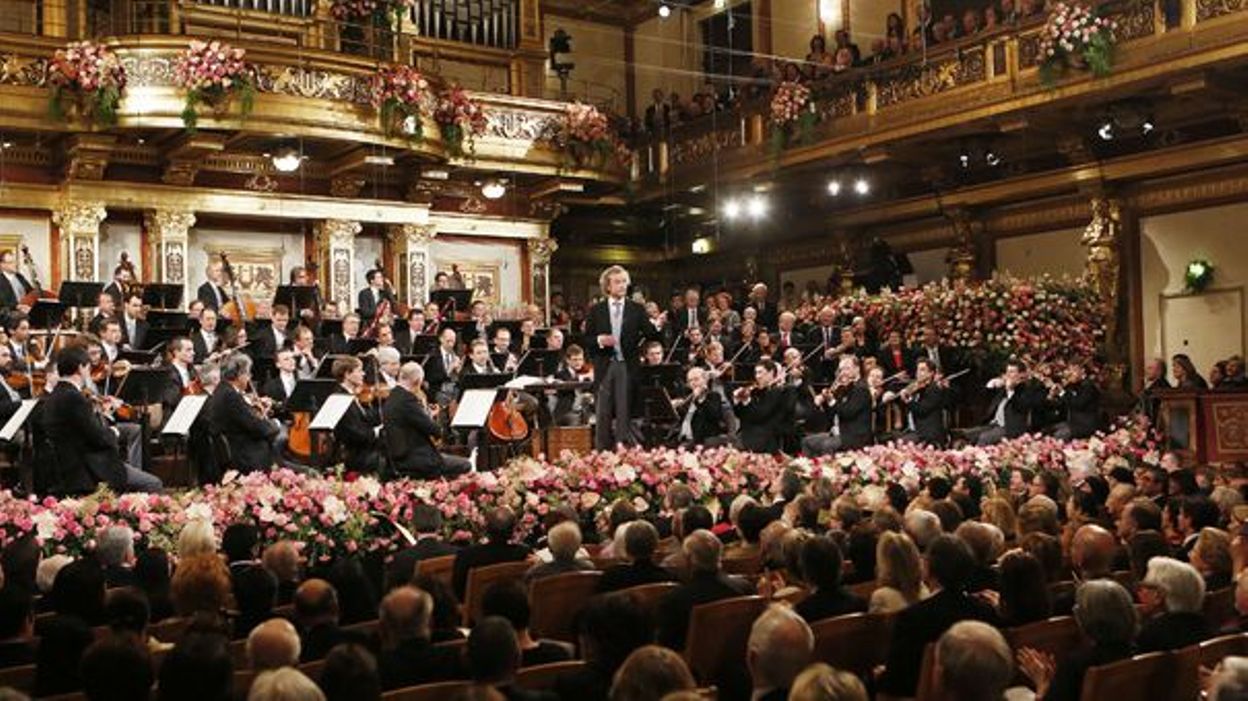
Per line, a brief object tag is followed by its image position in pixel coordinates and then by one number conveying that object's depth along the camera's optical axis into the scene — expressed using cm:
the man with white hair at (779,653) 376
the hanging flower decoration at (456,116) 1627
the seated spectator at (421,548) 622
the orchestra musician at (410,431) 927
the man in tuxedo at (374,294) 1498
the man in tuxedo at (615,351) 998
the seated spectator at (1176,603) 452
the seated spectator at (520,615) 444
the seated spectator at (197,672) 348
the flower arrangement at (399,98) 1550
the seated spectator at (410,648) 410
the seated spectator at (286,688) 316
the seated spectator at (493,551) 615
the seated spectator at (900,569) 499
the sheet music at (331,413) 920
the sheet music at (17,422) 875
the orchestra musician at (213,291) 1393
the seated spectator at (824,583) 489
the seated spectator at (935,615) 434
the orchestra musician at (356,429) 957
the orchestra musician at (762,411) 1212
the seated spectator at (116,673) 361
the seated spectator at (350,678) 347
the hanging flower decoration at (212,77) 1420
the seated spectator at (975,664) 344
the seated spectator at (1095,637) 403
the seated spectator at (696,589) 494
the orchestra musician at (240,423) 927
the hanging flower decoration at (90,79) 1413
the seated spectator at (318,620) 444
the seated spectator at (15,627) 453
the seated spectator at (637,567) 541
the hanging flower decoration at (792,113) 1688
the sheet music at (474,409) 988
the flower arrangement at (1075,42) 1351
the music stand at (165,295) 1289
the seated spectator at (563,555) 575
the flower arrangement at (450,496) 698
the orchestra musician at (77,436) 816
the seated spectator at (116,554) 597
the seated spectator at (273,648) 386
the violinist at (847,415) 1277
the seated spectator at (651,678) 321
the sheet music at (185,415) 905
